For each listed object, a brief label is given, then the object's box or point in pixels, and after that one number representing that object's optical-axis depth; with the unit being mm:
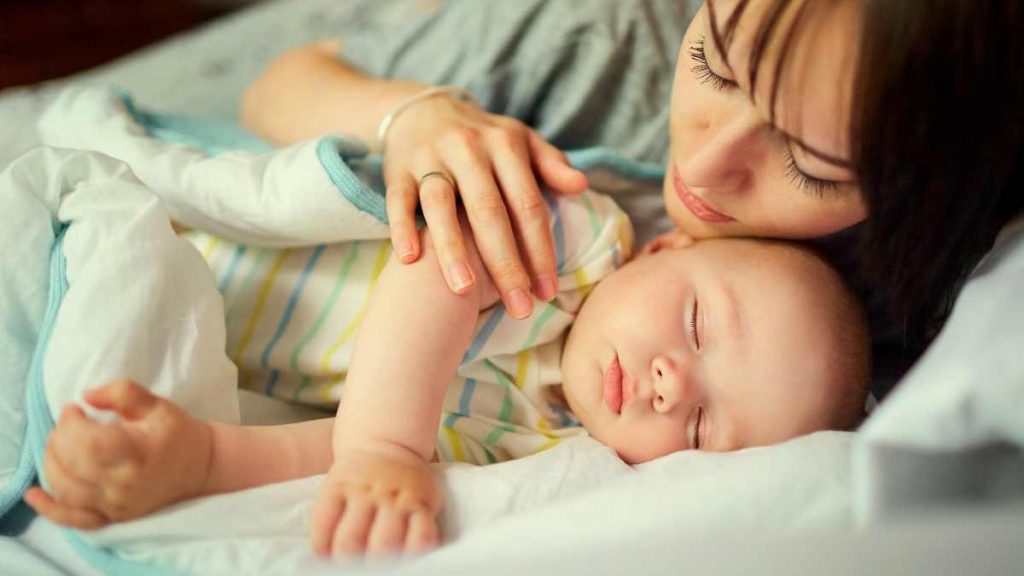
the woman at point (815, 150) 601
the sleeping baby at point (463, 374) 614
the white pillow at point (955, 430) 526
